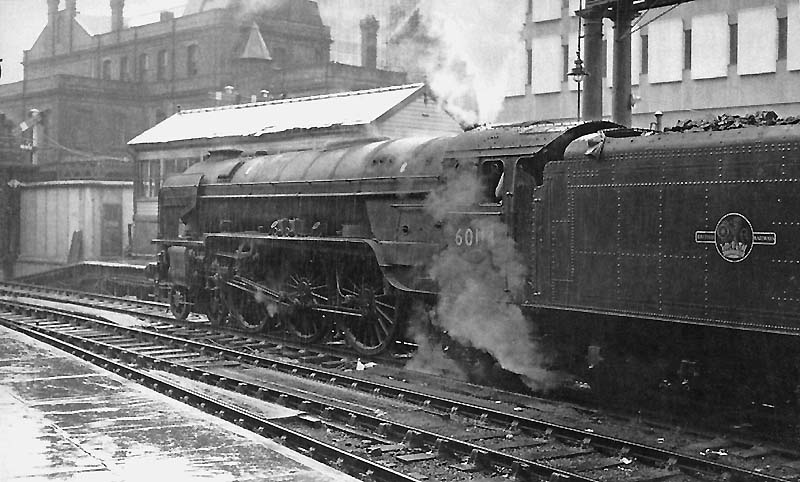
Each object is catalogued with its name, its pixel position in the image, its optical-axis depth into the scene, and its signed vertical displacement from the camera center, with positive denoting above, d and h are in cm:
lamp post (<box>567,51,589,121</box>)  1420 +237
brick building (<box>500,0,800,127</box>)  1952 +379
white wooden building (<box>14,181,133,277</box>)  3297 +26
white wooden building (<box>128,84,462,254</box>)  2367 +279
